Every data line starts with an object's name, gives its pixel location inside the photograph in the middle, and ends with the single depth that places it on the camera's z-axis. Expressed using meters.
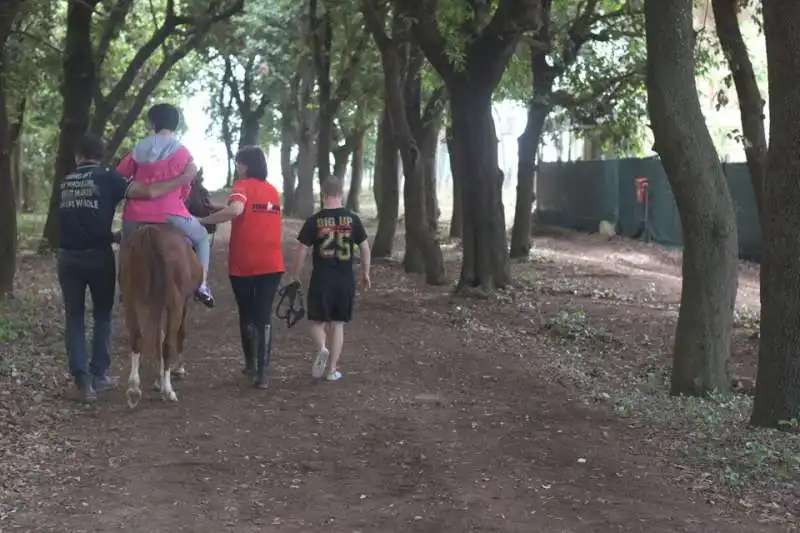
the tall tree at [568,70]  20.61
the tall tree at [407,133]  16.72
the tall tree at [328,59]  22.02
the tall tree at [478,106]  14.53
